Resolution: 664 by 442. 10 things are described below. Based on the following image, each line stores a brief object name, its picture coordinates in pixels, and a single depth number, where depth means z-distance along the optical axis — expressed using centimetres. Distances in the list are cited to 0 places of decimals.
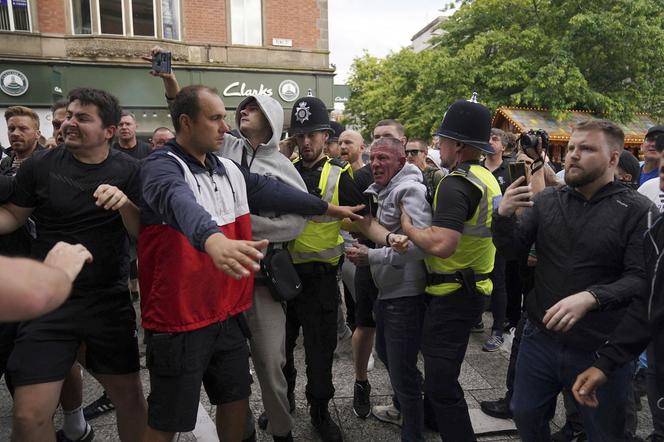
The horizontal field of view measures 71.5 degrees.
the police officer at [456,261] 249
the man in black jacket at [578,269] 212
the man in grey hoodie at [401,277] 275
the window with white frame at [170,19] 1488
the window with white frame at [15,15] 1341
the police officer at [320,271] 314
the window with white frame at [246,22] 1573
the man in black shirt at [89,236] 240
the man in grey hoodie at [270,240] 281
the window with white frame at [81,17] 1418
